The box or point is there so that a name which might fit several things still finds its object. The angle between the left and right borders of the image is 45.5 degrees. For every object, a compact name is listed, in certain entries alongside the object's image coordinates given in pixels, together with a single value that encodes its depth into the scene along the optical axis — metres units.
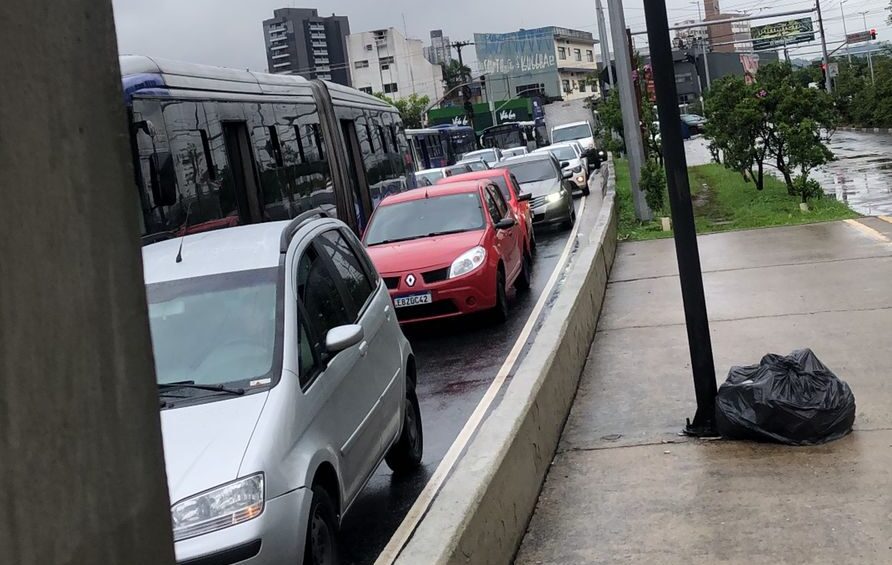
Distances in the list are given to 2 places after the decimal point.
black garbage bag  6.18
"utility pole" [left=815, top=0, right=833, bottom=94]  67.04
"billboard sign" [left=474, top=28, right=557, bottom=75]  111.38
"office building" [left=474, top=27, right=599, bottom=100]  111.00
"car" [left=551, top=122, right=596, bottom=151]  46.56
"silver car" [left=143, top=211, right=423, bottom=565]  4.15
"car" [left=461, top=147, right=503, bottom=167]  38.52
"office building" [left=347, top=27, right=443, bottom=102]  110.94
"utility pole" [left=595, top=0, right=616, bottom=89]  40.75
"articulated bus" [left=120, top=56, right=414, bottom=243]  10.94
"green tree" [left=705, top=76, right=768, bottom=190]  21.28
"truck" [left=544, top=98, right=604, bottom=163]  68.69
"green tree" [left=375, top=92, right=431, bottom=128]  90.56
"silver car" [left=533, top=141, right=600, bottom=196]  30.27
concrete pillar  1.52
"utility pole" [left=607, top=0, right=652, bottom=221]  19.77
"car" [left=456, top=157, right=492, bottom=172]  31.09
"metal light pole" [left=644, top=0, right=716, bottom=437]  6.59
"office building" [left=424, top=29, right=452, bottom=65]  136.34
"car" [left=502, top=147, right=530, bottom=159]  40.71
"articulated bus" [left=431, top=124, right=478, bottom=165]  49.97
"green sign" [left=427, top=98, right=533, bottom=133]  87.25
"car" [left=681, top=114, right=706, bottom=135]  68.84
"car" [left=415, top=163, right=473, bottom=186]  28.20
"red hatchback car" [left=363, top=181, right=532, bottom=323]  11.52
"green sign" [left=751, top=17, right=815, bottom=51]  87.50
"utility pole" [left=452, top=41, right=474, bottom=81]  87.31
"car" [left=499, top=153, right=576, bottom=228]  21.59
